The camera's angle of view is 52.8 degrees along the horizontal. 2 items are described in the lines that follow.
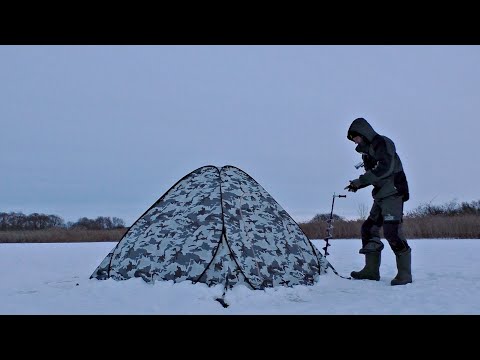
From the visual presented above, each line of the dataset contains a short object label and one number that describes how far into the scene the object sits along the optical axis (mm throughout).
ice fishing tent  6441
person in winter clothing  7324
